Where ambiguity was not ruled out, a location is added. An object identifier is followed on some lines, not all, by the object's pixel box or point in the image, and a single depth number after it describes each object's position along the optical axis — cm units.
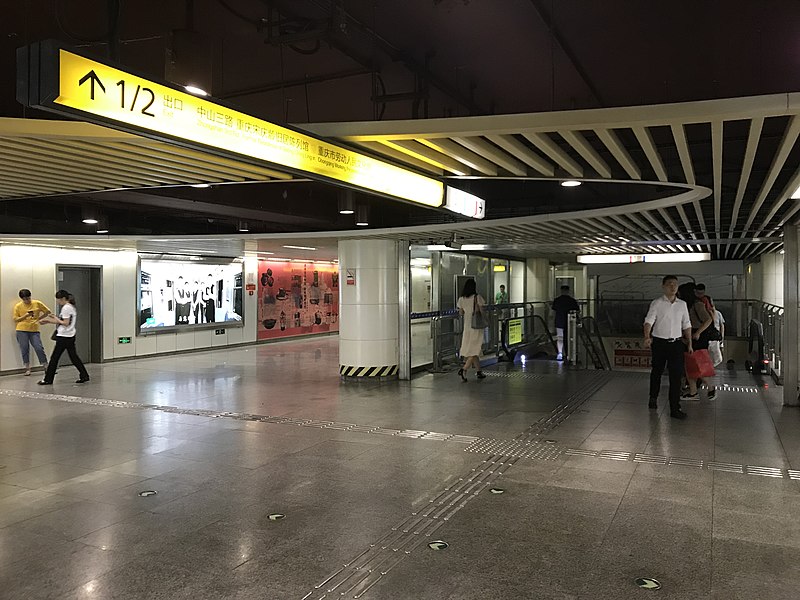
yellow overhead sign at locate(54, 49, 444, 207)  276
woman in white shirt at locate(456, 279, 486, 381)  1099
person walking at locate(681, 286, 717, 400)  854
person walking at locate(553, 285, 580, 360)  1334
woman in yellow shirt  1191
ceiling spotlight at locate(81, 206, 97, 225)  1097
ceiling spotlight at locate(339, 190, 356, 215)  951
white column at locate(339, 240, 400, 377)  1123
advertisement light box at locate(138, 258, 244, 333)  1549
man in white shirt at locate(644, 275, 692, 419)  776
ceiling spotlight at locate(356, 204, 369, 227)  1038
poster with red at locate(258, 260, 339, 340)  1952
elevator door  1414
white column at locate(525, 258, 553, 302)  2055
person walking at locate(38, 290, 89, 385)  1086
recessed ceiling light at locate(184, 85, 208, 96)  336
